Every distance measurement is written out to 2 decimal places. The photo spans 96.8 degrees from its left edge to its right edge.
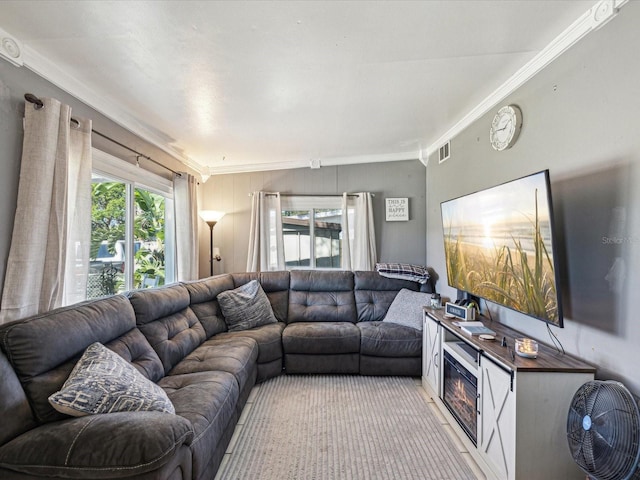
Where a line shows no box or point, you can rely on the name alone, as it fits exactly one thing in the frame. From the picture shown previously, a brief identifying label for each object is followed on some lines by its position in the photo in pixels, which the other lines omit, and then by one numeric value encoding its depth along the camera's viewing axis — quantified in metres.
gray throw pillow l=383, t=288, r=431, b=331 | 3.04
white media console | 1.39
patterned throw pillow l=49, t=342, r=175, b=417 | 1.24
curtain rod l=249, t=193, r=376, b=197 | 4.00
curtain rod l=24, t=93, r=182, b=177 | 1.61
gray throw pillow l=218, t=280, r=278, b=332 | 3.05
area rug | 1.69
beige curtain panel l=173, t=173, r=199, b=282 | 3.27
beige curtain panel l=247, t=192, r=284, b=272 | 3.90
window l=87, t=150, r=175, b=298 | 2.30
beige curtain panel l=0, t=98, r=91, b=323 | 1.54
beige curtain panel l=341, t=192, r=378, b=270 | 3.85
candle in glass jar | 1.52
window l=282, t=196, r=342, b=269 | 4.05
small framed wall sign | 3.91
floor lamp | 3.79
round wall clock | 2.03
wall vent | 3.14
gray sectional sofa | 1.07
